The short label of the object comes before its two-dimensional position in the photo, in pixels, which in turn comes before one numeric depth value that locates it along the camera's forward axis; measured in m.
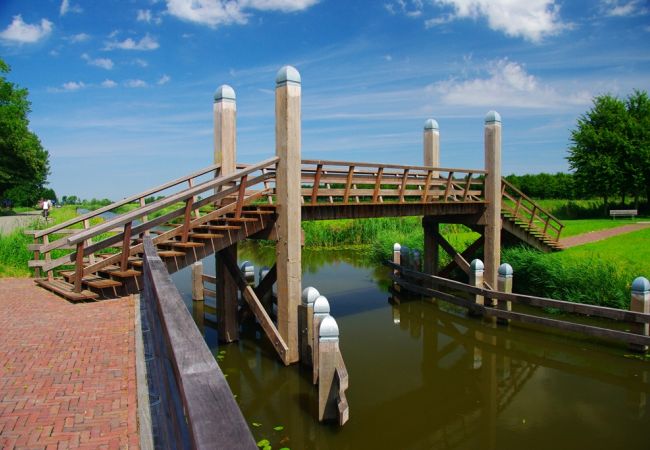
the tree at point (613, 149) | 31.28
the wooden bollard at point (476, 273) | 12.45
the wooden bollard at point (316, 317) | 7.67
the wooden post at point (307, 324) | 8.43
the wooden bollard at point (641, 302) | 9.31
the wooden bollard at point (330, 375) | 6.52
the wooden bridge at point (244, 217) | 7.16
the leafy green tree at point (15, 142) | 41.41
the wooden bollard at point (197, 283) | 13.96
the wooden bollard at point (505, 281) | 11.77
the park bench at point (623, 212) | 27.00
